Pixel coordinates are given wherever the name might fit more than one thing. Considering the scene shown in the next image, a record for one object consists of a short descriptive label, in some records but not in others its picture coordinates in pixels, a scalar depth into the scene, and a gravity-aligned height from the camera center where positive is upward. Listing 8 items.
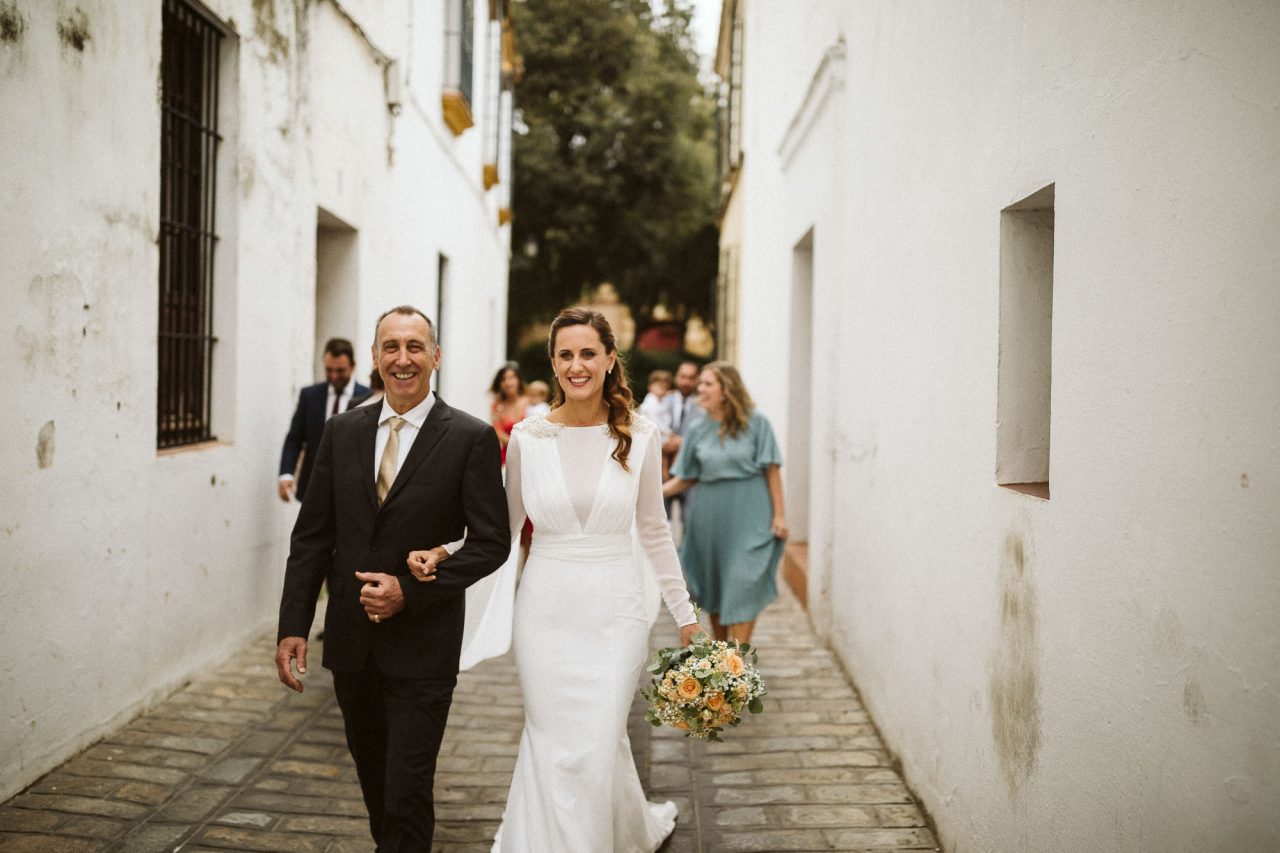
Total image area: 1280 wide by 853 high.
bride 3.62 -0.65
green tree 25.77 +6.24
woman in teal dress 6.55 -0.59
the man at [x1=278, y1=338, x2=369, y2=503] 6.91 +0.01
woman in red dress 8.78 +0.09
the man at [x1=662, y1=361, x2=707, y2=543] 10.93 +0.10
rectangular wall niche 3.74 +0.27
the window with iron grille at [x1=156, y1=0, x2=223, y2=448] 6.23 +1.07
